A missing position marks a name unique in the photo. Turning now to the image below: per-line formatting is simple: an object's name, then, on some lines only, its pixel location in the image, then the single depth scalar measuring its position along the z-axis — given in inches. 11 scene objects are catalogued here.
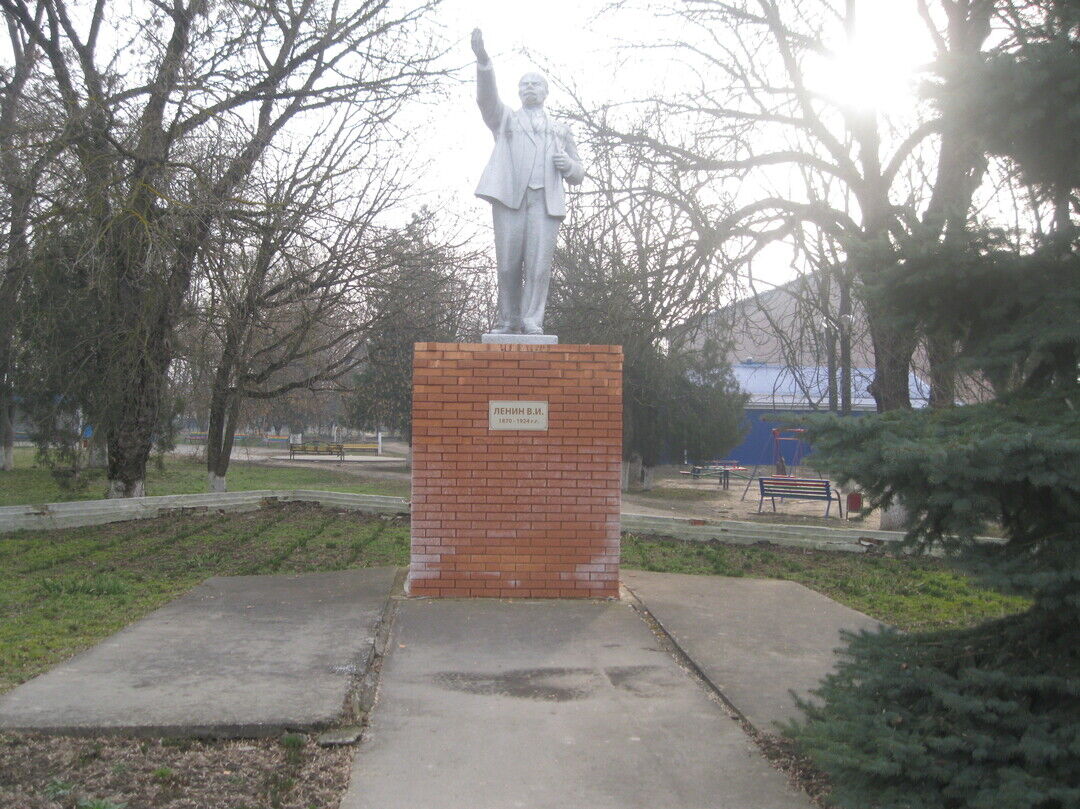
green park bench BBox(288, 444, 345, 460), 1649.5
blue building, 1471.9
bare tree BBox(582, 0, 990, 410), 490.6
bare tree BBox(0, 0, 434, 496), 423.5
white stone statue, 284.7
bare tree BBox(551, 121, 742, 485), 483.8
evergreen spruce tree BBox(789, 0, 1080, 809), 111.7
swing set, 1130.4
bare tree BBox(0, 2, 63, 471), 420.5
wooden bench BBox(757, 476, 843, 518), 759.1
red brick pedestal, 274.7
